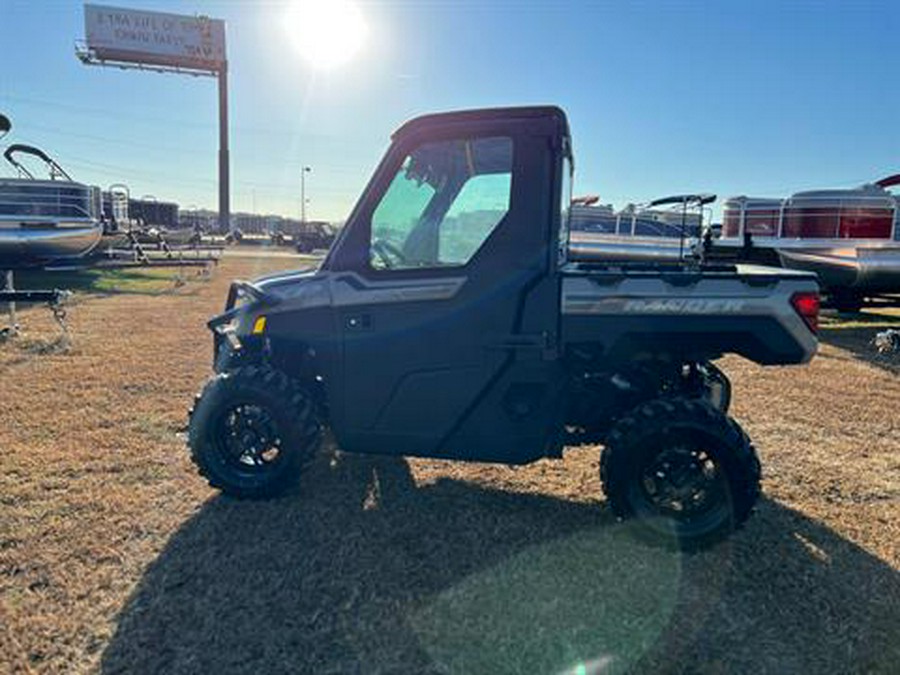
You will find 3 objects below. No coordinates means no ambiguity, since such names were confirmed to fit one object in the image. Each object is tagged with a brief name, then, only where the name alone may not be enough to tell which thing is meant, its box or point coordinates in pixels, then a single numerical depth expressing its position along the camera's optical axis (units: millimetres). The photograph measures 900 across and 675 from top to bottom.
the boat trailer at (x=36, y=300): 7477
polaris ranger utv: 3084
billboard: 49094
